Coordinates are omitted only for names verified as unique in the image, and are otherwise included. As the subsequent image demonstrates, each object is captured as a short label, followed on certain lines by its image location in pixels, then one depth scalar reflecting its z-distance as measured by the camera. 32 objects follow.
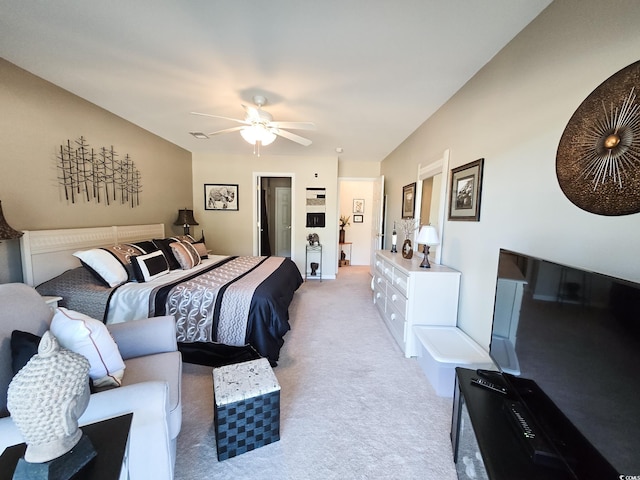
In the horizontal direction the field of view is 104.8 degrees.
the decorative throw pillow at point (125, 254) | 2.48
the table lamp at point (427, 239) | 2.41
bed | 2.09
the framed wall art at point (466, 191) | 2.01
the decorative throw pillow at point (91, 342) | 1.08
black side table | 0.71
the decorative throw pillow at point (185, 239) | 3.47
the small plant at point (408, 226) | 3.36
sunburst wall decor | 1.01
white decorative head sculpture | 0.67
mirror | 2.57
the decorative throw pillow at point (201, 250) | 3.60
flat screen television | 0.69
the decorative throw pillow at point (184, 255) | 3.01
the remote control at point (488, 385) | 1.21
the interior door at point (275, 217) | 5.77
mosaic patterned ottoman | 1.32
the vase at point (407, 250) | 2.90
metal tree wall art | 2.51
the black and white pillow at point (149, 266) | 2.46
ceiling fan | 2.39
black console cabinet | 0.82
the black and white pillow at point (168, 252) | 3.00
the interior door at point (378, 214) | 4.69
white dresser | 2.22
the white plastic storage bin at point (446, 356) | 1.72
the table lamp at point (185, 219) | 4.14
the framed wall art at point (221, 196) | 4.92
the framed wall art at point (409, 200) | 3.46
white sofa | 0.94
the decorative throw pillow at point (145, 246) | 2.78
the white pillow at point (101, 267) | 2.30
